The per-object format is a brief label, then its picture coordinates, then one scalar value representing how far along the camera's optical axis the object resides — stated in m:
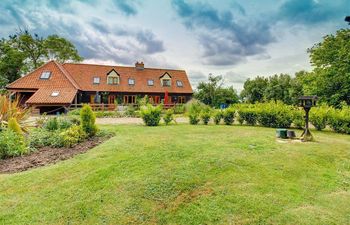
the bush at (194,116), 15.30
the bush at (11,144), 6.91
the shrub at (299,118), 12.70
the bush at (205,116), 15.34
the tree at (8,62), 34.09
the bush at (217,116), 15.42
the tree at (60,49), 37.47
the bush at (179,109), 24.56
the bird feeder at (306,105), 9.16
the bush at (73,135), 8.08
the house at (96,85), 25.02
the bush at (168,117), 15.27
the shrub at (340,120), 11.52
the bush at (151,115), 14.22
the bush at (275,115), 13.13
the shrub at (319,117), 12.22
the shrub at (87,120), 9.54
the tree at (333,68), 17.38
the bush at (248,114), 14.26
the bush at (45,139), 8.14
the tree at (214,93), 37.06
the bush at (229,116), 15.08
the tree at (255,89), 35.81
